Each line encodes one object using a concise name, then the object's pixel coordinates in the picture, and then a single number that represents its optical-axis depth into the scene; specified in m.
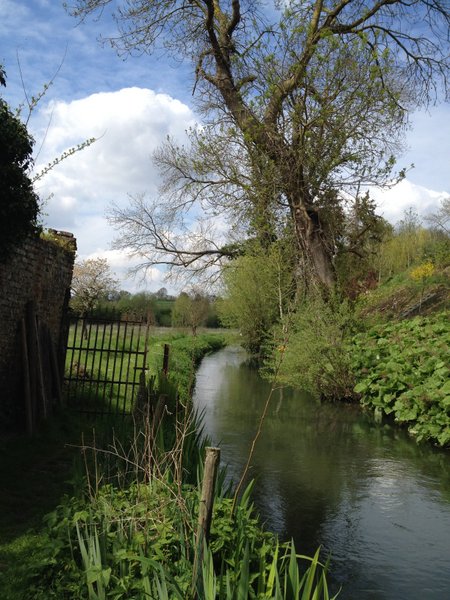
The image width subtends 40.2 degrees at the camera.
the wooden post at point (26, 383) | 9.20
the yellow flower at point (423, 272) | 26.22
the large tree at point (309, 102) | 18.53
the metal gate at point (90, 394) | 11.77
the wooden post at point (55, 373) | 11.01
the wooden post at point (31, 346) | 9.77
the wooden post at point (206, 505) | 3.67
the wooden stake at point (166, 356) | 11.67
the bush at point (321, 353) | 16.67
